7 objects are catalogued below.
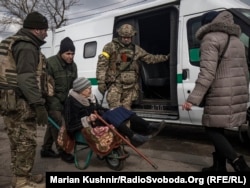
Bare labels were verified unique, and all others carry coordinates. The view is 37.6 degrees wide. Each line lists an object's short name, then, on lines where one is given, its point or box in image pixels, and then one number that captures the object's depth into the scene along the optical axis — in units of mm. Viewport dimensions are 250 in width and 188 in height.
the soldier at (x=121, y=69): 6035
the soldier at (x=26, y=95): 3648
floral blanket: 4535
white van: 5852
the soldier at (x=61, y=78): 5277
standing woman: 3893
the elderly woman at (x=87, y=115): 4621
